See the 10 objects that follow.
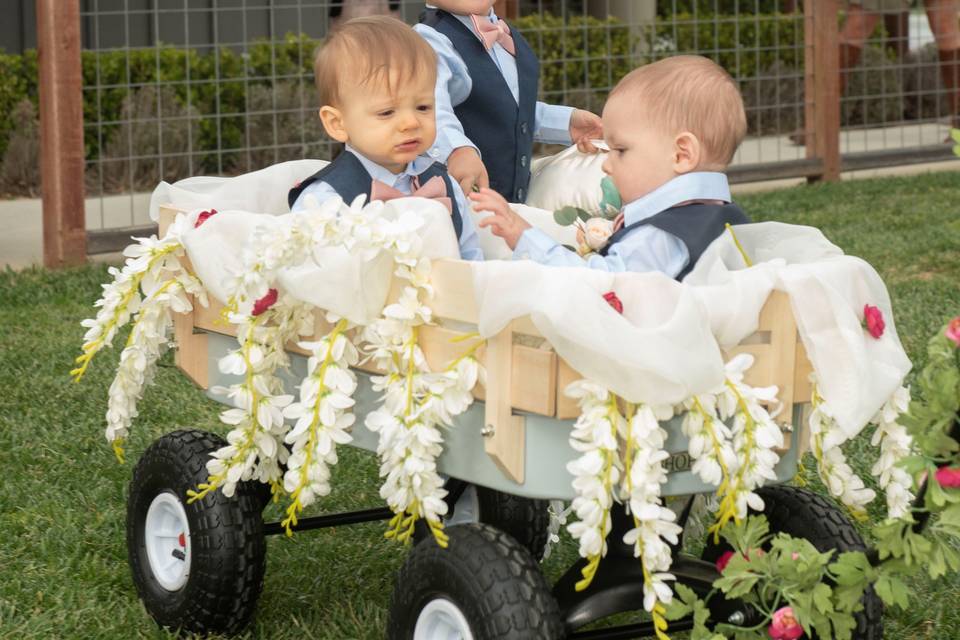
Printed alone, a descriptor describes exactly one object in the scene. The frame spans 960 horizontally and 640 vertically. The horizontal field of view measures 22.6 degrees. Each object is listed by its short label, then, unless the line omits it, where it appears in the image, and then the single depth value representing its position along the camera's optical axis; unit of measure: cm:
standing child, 562
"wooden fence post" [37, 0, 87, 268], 910
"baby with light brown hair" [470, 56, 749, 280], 382
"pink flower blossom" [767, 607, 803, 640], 335
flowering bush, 293
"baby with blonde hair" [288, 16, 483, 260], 430
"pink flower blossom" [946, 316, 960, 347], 287
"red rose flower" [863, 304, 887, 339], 349
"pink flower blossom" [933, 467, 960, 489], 292
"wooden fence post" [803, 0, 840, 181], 1267
